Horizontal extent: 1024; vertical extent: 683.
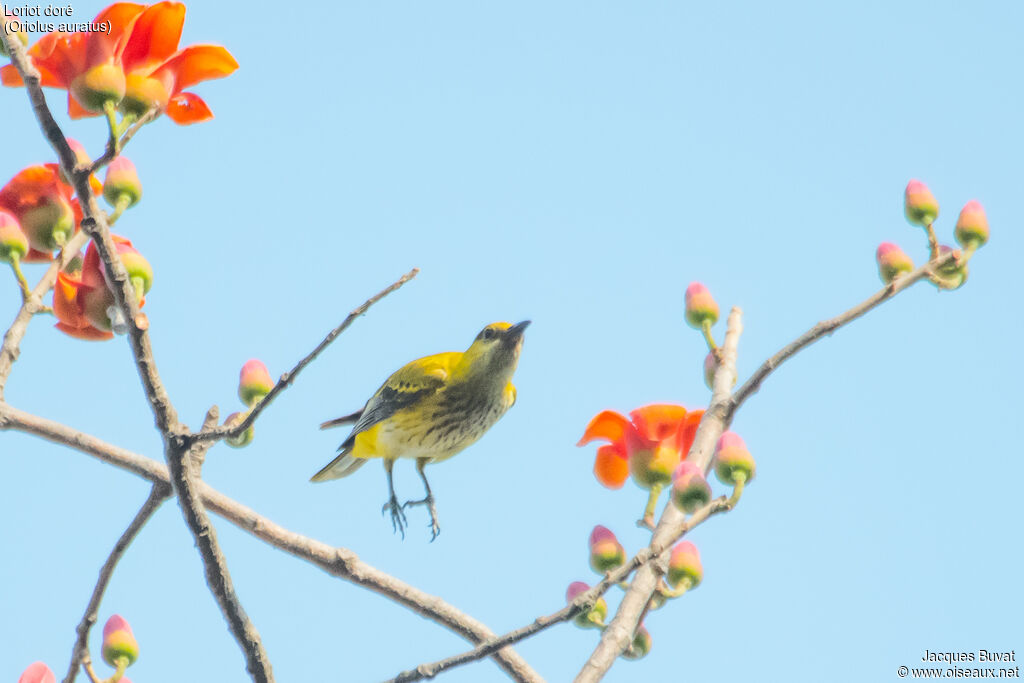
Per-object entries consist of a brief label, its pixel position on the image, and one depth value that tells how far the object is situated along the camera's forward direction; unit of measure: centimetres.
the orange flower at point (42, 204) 676
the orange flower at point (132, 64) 574
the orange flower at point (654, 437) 759
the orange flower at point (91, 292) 641
